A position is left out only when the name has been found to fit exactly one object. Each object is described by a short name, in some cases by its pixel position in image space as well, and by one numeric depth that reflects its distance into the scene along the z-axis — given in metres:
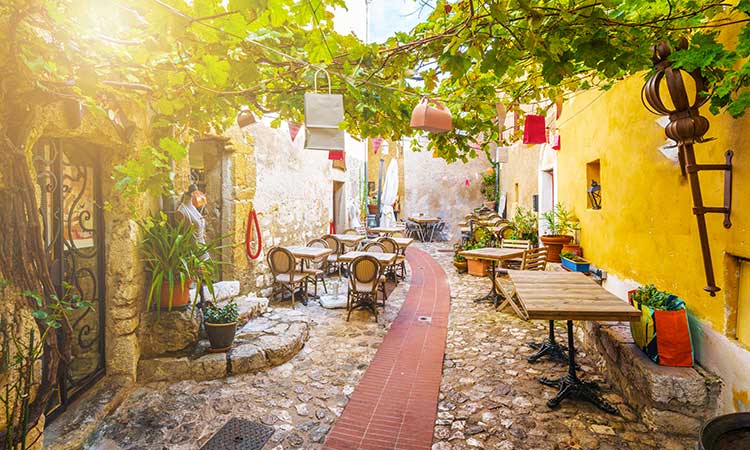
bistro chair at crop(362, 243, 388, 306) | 7.47
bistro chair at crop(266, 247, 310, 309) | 6.07
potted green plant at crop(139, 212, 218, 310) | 3.53
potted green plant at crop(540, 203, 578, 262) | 5.79
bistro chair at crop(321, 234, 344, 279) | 8.05
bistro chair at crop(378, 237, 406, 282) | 7.76
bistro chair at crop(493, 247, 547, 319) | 5.67
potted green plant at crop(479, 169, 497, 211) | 15.29
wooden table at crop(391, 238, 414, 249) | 8.57
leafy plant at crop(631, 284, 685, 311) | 2.93
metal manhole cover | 2.71
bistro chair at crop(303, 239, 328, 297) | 6.67
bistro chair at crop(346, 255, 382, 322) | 5.67
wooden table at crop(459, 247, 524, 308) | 6.22
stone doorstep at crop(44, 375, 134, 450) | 2.57
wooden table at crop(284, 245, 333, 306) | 6.43
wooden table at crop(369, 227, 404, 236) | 11.00
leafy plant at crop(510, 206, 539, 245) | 8.25
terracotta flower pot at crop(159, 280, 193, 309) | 3.67
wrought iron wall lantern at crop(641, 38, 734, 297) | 2.46
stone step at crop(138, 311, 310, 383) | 3.60
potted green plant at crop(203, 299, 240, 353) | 3.73
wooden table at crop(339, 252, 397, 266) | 6.24
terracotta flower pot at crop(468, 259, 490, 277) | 8.54
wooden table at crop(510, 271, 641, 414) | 2.84
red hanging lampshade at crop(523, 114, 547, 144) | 5.16
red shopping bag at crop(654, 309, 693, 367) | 2.80
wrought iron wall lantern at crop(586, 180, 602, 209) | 4.95
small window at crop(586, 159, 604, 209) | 5.11
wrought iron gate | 2.78
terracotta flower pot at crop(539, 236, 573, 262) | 5.86
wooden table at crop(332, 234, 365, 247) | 8.43
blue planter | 5.06
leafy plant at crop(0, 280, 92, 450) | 1.94
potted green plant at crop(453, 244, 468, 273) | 9.18
